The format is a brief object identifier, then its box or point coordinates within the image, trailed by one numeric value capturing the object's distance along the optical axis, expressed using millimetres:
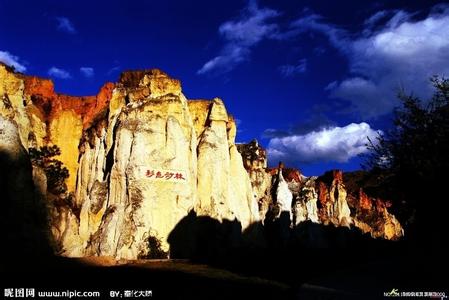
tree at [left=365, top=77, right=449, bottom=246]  18688
